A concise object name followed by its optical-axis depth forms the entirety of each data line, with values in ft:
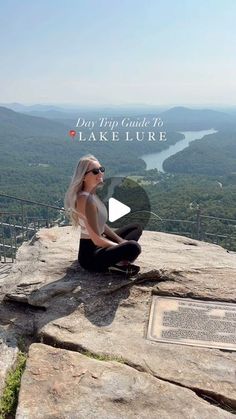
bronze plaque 12.09
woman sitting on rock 14.43
